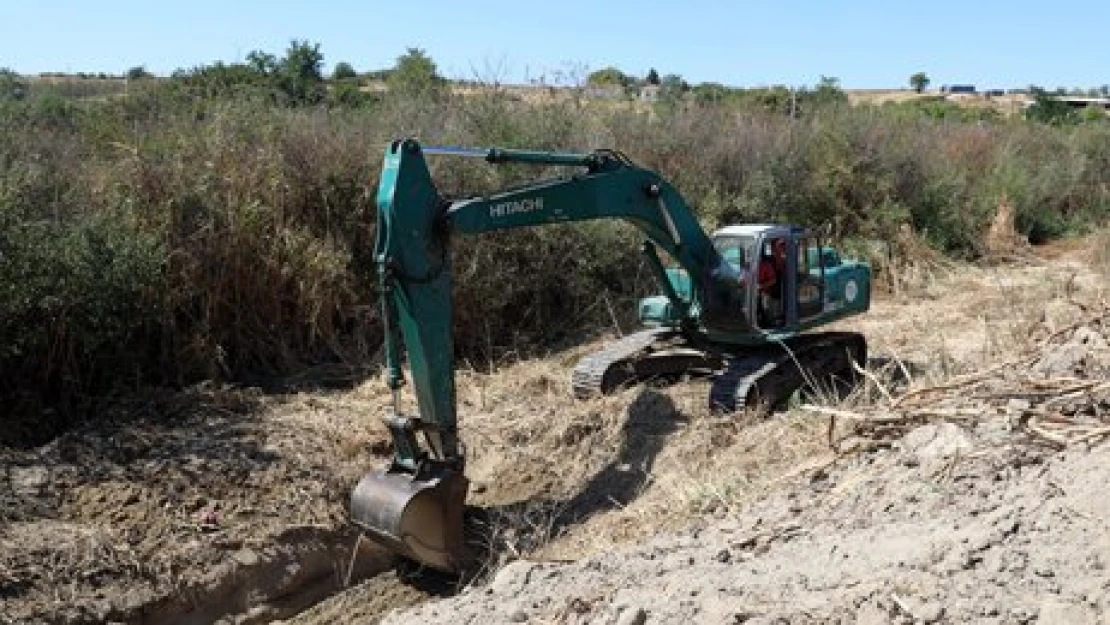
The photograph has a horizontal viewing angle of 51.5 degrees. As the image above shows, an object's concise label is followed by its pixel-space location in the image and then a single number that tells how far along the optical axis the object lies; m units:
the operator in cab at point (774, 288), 8.20
